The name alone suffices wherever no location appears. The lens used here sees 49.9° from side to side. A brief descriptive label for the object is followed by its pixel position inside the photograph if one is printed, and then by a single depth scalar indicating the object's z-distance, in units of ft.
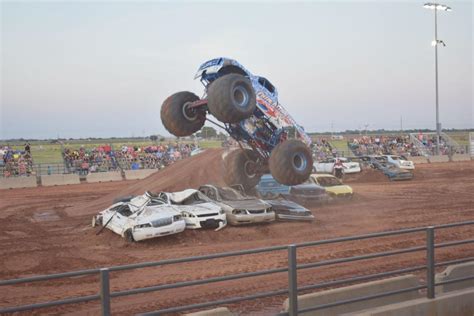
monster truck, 46.01
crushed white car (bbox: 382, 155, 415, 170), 105.91
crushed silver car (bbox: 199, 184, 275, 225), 46.60
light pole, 152.26
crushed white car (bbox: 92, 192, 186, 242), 41.29
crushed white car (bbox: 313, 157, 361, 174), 97.91
